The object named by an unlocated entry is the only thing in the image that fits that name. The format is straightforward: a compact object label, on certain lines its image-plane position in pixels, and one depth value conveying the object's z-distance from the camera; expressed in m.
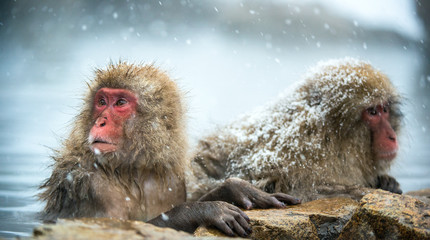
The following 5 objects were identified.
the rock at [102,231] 1.91
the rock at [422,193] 4.91
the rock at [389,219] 2.46
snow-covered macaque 4.27
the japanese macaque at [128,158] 3.18
